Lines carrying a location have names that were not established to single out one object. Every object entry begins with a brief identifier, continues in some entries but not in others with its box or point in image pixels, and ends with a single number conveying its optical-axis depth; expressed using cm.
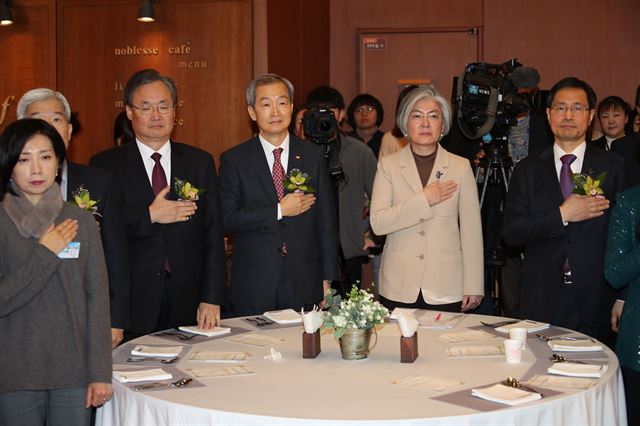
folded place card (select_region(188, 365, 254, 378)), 278
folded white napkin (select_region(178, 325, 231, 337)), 339
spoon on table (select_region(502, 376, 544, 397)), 255
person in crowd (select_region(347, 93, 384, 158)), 738
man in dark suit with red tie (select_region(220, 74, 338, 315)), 395
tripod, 470
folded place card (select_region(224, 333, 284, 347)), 324
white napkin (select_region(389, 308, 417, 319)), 365
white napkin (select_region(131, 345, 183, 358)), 304
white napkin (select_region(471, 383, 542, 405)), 243
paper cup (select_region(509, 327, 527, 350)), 297
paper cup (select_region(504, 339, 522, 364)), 289
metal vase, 296
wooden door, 905
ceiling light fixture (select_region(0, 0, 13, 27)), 657
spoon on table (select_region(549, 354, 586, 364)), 291
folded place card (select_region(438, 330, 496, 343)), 325
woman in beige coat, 405
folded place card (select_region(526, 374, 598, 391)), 261
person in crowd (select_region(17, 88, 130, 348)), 325
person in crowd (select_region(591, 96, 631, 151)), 731
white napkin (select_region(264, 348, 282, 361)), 299
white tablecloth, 236
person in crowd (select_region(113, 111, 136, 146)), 476
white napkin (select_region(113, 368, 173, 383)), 274
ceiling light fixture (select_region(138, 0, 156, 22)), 640
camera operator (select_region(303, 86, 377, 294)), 534
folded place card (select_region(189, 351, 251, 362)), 299
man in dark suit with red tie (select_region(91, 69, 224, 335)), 365
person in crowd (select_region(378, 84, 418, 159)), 690
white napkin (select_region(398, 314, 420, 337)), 292
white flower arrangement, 291
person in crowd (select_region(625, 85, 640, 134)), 645
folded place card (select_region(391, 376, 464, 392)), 260
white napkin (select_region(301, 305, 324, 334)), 298
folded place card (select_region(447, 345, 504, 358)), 301
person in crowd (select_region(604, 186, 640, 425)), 338
